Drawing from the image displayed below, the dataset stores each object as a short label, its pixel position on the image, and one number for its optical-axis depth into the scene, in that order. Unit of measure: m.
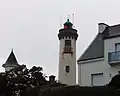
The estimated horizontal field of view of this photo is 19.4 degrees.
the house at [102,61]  35.19
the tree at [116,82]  21.05
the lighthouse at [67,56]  49.94
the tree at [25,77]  39.40
